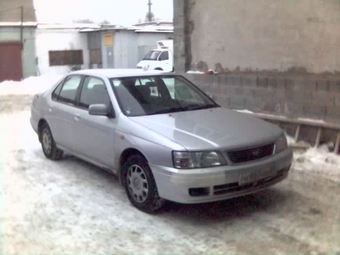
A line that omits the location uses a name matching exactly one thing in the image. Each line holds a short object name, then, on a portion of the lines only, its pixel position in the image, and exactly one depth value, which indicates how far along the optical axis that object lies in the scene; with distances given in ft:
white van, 78.56
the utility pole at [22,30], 82.99
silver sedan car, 15.25
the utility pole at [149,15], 153.07
